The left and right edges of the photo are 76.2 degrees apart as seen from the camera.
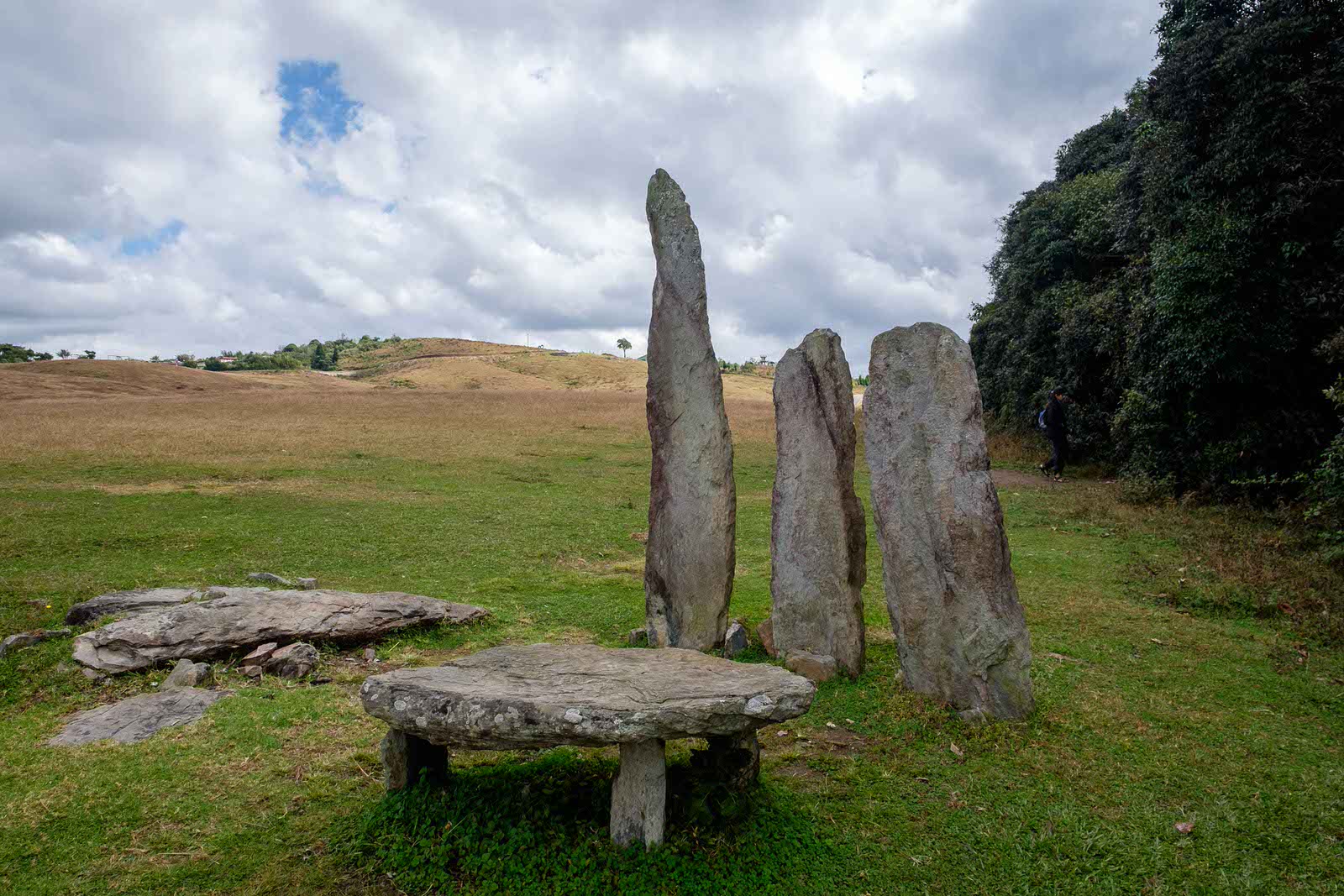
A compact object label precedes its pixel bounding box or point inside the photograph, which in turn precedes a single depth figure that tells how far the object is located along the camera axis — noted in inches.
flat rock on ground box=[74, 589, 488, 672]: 354.6
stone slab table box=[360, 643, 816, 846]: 211.3
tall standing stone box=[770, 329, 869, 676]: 367.9
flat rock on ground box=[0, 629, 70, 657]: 363.6
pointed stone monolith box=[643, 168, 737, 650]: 400.8
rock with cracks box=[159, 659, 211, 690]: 340.8
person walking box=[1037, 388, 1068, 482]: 1078.4
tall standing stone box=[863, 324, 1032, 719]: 304.0
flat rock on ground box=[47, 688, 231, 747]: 297.0
